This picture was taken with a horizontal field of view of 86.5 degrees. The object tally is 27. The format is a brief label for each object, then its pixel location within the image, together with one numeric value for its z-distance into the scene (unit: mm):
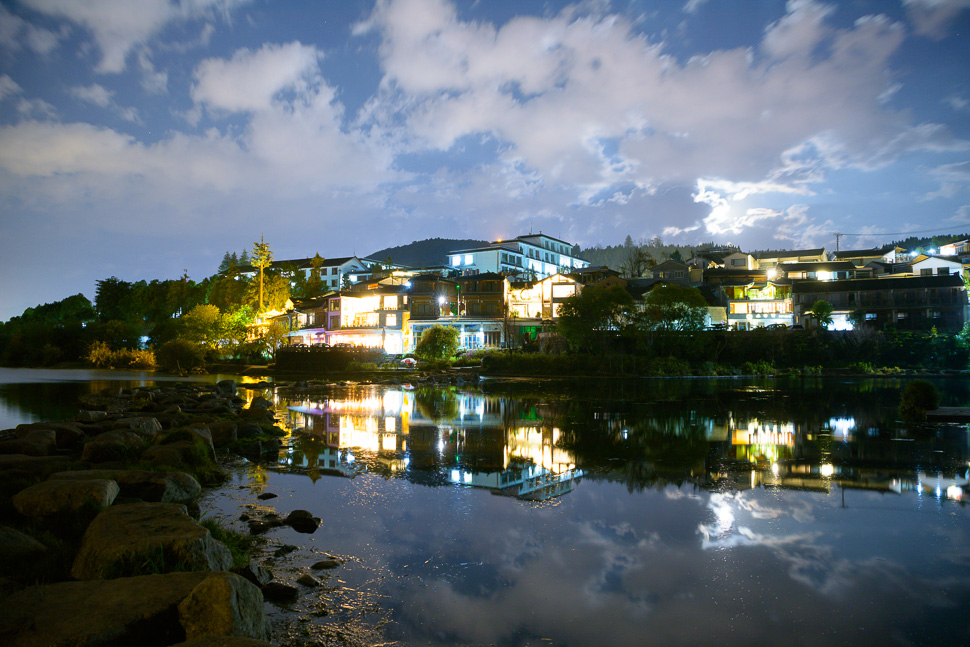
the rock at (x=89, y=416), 14367
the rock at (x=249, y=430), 14442
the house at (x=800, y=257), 83000
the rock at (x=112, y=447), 9727
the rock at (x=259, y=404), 18662
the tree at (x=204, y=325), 54219
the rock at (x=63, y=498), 6469
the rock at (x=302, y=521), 7582
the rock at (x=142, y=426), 12281
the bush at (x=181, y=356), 49406
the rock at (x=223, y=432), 13568
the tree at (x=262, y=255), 61500
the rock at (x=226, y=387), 27738
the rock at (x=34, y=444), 9961
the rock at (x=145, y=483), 7492
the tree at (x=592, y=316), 45938
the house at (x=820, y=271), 70000
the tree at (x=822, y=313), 55469
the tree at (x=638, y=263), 90356
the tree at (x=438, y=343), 49156
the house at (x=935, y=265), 67000
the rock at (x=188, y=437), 11250
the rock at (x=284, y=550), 6693
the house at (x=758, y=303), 62156
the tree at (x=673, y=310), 47750
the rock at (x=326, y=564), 6277
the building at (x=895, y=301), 56500
